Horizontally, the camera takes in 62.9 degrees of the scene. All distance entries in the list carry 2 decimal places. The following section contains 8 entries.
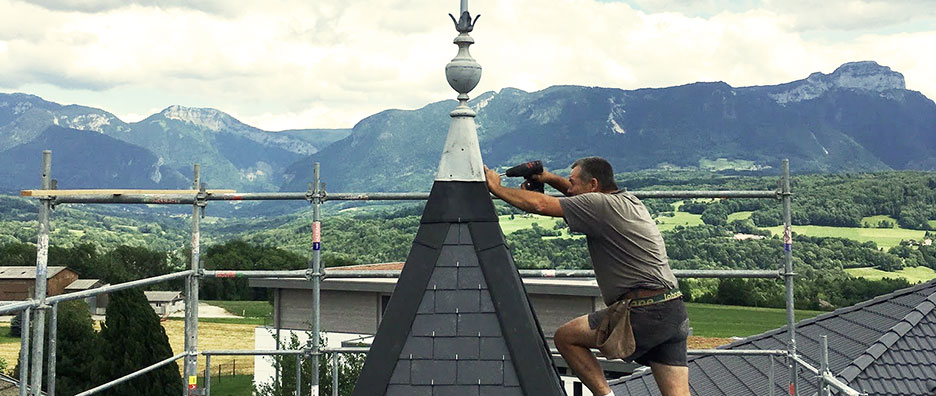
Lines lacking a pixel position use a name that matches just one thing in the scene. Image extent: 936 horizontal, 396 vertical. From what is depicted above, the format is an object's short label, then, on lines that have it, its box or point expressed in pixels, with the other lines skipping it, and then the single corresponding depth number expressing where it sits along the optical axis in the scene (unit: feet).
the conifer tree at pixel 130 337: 110.42
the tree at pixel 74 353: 127.44
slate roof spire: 14.29
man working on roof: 14.39
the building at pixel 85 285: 211.61
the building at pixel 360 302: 108.27
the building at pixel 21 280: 165.92
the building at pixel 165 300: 238.89
